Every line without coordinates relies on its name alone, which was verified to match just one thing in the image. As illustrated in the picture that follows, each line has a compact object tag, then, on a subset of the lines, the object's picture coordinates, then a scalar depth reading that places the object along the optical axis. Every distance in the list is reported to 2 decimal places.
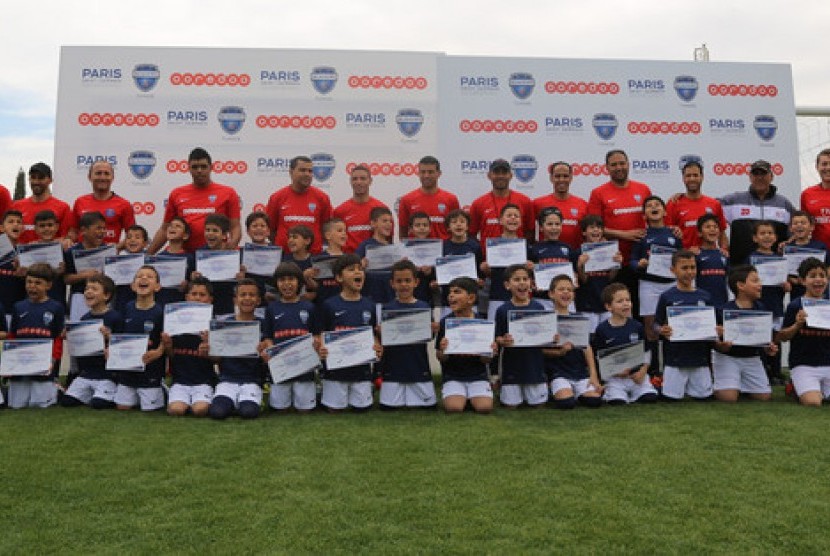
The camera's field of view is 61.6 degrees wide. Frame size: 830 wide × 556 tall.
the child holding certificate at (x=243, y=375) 5.73
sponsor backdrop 9.23
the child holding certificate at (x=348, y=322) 6.05
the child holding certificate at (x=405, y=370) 6.11
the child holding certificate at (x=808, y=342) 6.30
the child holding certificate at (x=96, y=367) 6.15
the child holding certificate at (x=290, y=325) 6.02
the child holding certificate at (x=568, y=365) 6.16
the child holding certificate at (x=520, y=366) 6.17
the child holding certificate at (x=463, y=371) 5.94
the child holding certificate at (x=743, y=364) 6.41
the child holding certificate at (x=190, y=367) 5.95
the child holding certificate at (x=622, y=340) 6.24
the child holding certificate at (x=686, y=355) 6.44
